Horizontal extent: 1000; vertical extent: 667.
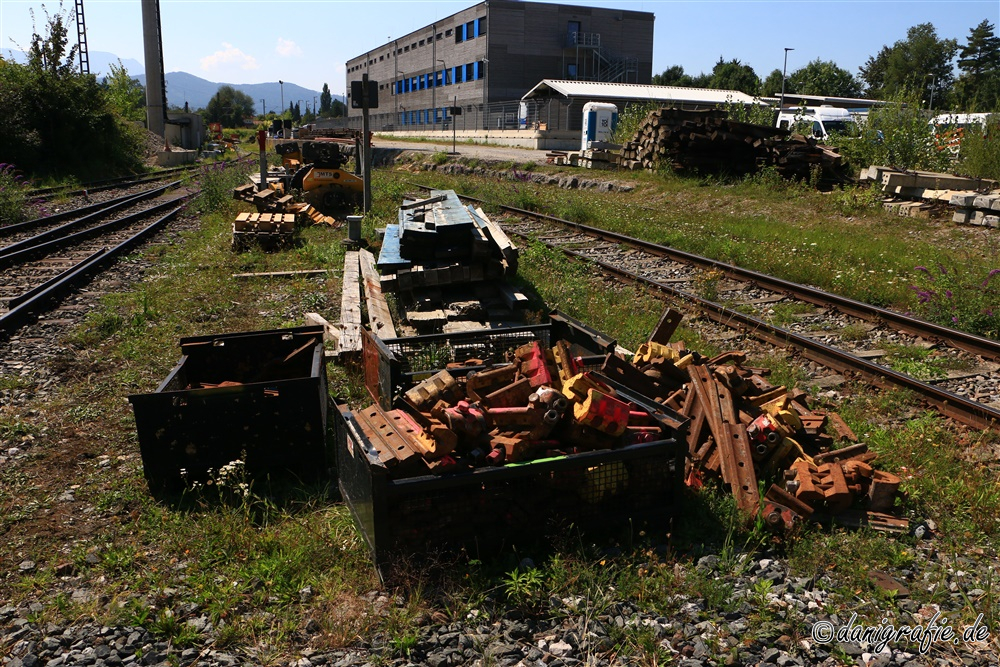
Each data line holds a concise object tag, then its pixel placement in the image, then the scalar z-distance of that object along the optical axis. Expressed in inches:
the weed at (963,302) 312.7
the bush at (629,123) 1099.7
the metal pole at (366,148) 609.4
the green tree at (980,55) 4407.0
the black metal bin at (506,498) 143.0
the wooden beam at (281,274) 438.0
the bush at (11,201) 665.0
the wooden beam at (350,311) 275.3
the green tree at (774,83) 3597.4
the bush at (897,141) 696.4
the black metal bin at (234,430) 176.2
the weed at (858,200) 593.9
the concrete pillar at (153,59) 1959.9
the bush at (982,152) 620.4
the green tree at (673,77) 3649.1
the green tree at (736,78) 3567.9
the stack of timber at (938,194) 518.0
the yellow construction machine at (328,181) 702.5
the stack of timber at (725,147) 739.4
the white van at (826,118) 1258.6
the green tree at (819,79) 3607.3
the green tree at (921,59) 4293.8
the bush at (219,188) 747.3
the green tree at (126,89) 2202.3
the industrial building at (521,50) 2514.8
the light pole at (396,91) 3388.3
